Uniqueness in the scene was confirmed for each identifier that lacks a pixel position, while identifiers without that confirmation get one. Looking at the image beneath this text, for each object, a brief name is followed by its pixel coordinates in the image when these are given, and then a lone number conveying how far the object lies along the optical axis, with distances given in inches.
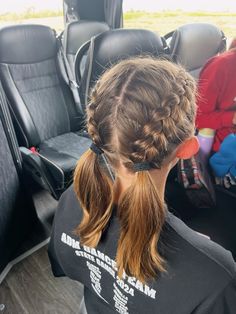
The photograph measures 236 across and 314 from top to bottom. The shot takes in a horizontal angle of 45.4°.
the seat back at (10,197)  48.5
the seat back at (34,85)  66.1
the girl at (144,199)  18.9
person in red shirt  44.4
